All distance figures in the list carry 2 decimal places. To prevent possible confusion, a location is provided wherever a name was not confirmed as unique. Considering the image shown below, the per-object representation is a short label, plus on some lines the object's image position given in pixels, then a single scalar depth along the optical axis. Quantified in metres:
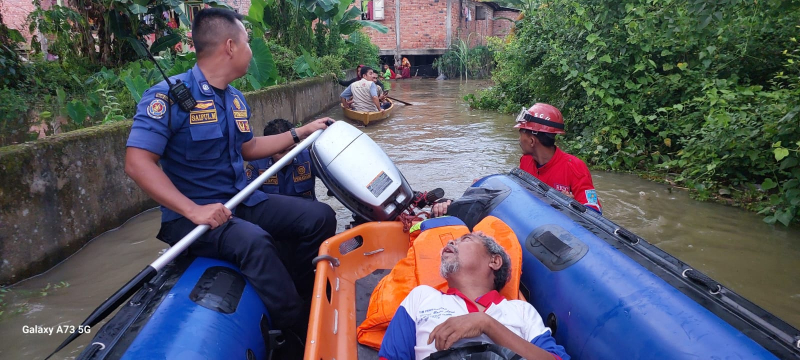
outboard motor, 2.93
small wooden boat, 10.27
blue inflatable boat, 1.65
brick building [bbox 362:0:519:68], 21.88
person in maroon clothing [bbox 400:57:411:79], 23.22
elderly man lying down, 1.85
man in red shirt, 3.34
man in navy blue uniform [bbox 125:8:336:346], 2.18
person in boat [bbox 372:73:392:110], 11.39
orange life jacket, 2.40
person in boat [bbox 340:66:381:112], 10.59
